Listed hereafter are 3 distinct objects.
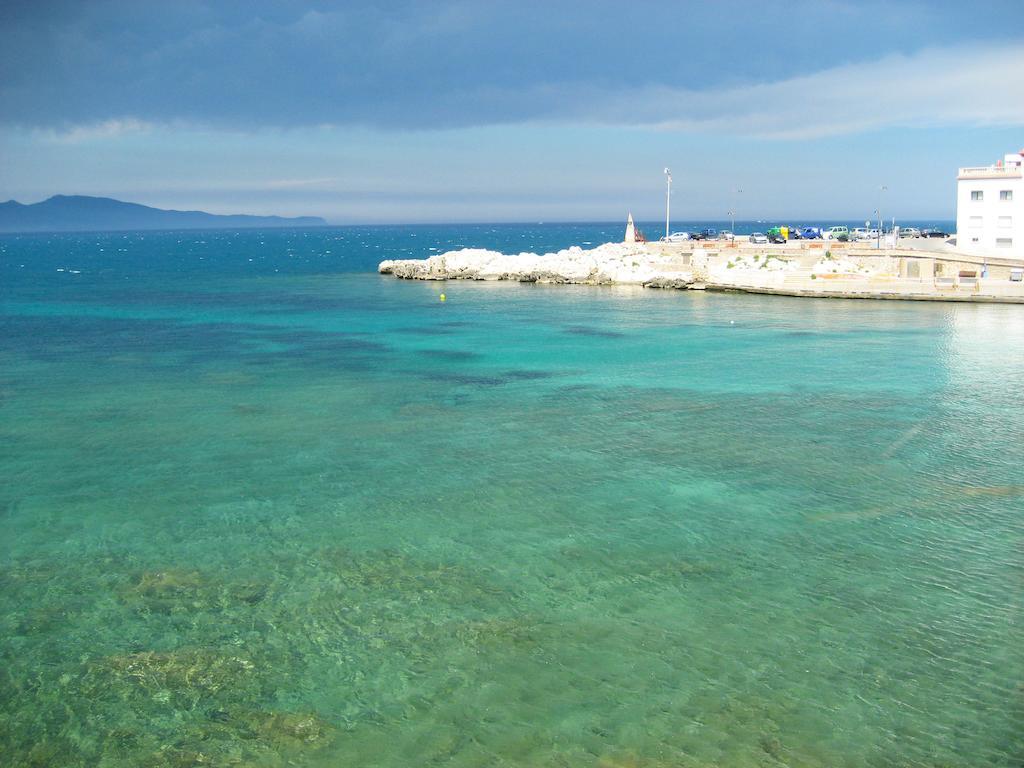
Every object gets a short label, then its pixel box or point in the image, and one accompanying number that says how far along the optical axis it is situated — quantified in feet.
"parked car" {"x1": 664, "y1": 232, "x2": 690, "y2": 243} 288.10
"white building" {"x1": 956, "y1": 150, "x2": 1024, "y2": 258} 203.31
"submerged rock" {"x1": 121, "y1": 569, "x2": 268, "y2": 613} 46.57
